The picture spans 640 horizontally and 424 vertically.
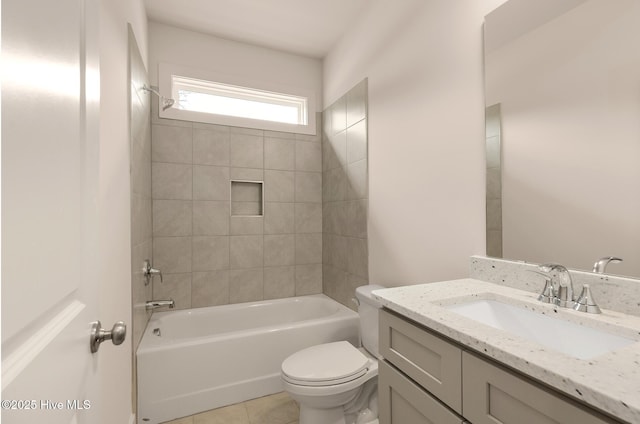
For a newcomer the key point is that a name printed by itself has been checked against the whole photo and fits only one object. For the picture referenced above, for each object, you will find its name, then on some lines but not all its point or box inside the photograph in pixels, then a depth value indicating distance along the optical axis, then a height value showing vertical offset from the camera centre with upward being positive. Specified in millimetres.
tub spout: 2074 -655
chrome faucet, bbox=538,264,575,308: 938 -254
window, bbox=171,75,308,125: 2498 +1064
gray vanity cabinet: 566 -440
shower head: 2182 +865
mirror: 892 +285
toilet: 1405 -851
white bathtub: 1720 -956
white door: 332 +3
